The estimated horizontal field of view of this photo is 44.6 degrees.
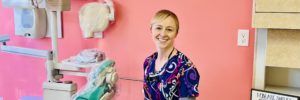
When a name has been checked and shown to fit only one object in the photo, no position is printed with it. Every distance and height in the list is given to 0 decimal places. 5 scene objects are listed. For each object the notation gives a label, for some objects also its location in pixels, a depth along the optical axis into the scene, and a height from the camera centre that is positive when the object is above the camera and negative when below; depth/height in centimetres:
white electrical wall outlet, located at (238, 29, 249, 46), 197 +1
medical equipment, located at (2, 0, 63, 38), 245 +13
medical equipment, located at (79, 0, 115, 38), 223 +15
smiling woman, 138 -12
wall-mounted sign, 175 -28
